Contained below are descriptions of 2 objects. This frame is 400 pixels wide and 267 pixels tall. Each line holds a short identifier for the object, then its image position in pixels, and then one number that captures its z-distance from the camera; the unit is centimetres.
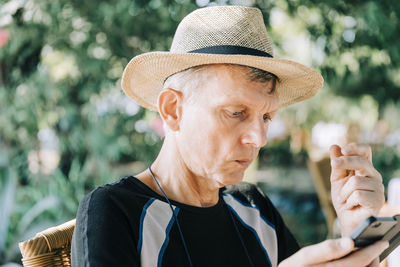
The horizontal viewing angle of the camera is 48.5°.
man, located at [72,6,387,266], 129
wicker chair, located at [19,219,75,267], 130
